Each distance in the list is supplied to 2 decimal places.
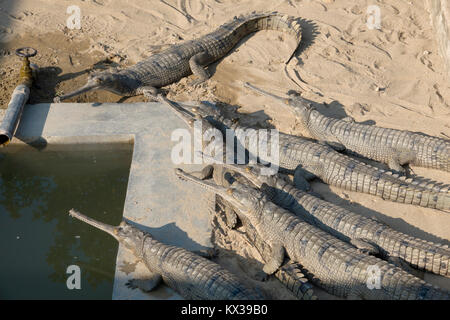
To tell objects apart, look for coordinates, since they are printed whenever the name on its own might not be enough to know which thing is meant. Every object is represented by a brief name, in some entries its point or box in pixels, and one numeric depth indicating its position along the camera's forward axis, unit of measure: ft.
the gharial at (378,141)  22.85
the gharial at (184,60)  27.55
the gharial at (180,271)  17.04
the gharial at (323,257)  16.70
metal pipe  24.23
